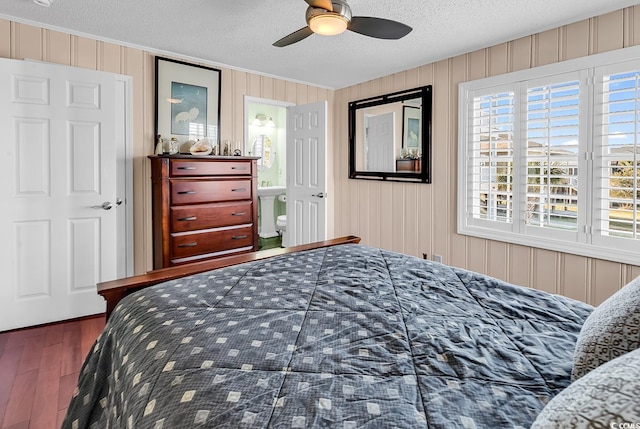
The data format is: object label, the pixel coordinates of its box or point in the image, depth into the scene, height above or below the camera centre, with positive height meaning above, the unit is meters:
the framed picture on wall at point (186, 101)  3.71 +1.04
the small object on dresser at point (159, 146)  3.58 +0.52
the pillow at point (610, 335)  0.78 -0.29
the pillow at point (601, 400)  0.49 -0.29
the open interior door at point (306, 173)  4.43 +0.34
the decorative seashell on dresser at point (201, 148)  3.68 +0.52
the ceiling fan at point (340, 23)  2.10 +1.10
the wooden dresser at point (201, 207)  3.33 -0.08
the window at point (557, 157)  2.66 +0.37
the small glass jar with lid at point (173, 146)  3.64 +0.53
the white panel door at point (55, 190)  2.87 +0.06
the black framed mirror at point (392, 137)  4.09 +0.78
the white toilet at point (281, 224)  5.97 -0.40
